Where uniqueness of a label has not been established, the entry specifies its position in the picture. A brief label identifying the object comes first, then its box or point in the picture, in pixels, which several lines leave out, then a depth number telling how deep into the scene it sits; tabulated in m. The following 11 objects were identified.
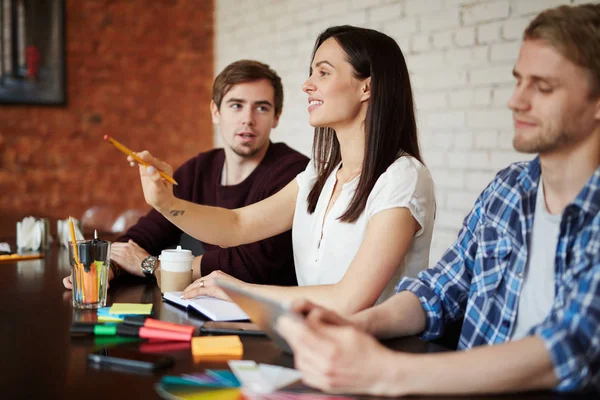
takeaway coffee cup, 1.63
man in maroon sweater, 2.16
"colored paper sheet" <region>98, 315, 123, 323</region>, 1.31
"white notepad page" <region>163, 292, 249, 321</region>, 1.36
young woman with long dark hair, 1.54
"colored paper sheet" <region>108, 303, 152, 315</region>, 1.39
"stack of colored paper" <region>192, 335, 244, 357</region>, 1.12
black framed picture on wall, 4.24
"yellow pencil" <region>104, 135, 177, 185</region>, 1.50
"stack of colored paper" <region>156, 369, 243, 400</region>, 0.92
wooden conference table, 0.97
